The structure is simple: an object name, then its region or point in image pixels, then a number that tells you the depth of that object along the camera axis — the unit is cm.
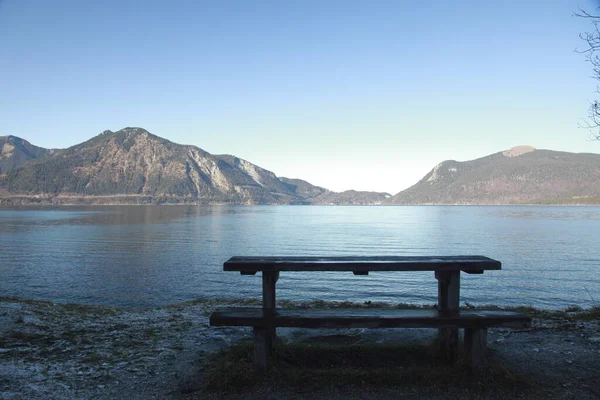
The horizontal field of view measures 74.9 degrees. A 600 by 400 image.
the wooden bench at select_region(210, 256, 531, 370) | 544
